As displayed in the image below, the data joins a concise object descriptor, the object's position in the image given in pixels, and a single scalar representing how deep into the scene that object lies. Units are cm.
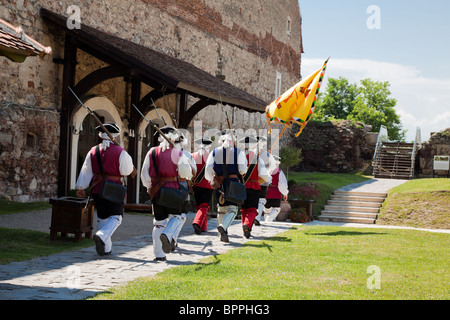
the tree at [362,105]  6125
